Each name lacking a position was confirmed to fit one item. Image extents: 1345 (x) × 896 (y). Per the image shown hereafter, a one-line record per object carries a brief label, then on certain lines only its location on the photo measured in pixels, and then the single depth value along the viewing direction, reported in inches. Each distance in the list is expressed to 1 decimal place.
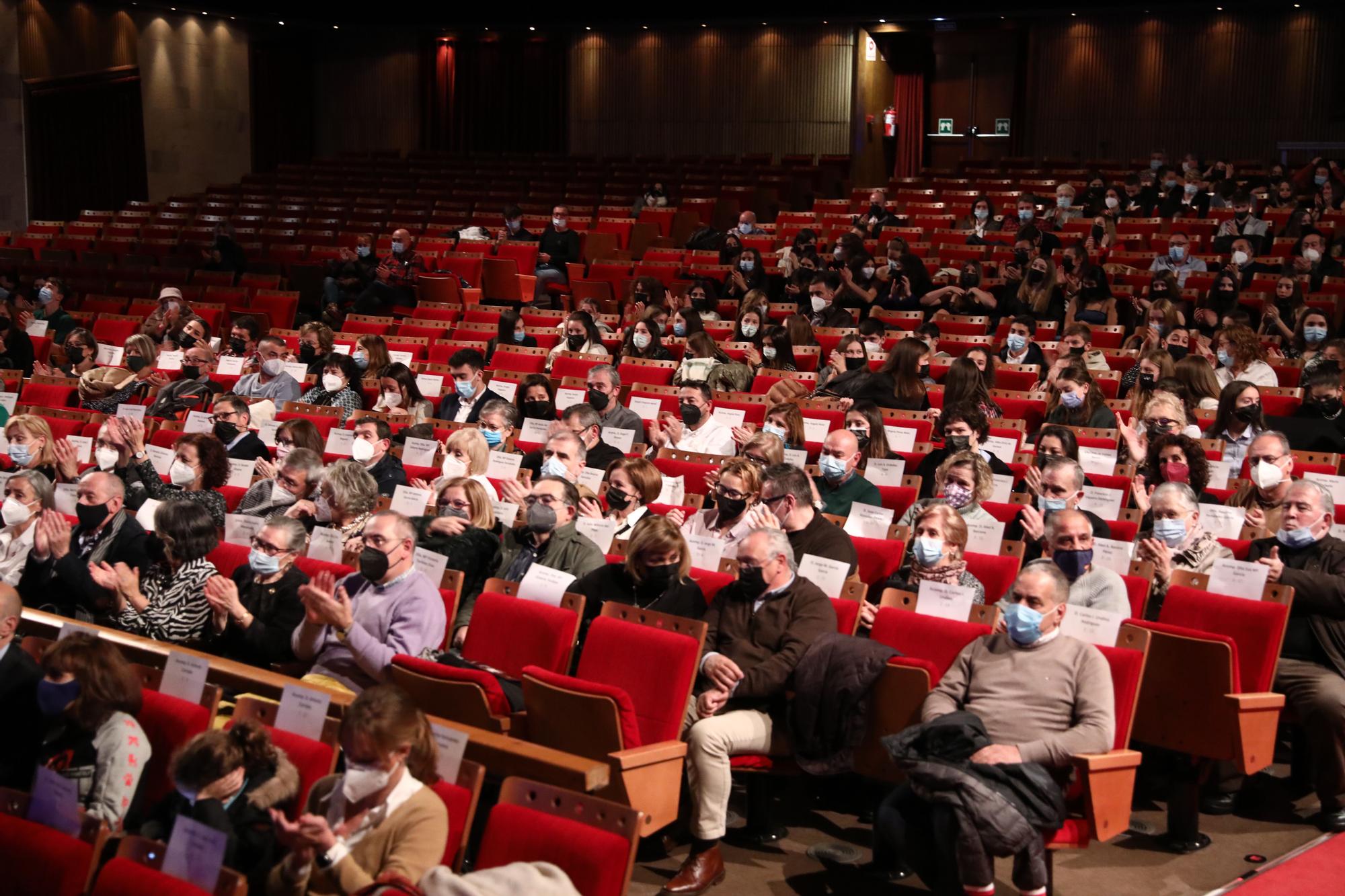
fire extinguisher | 770.2
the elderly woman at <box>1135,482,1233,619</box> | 190.5
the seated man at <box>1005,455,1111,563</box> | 211.2
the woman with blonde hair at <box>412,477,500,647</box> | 197.9
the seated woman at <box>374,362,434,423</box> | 314.8
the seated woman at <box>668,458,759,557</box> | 206.1
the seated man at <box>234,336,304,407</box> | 337.7
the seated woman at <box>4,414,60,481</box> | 259.6
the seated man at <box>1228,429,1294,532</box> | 212.2
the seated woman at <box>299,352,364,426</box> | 321.1
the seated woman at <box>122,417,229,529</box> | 246.2
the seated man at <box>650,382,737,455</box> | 279.7
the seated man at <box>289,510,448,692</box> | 166.7
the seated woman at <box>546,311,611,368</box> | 370.9
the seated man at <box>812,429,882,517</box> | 229.5
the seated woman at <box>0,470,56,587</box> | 212.1
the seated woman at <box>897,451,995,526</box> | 209.9
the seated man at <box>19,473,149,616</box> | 198.5
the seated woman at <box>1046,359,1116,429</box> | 278.4
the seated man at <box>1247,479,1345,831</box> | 166.4
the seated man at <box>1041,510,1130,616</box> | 172.7
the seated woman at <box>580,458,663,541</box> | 212.1
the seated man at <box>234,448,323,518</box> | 231.8
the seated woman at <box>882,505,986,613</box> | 180.4
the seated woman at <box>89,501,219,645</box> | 185.8
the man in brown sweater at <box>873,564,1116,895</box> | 142.3
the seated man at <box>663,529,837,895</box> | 153.5
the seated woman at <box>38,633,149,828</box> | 135.3
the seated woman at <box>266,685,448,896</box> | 115.5
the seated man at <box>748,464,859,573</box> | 193.2
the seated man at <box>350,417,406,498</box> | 256.4
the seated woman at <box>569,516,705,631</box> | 171.6
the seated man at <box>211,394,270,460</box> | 275.6
